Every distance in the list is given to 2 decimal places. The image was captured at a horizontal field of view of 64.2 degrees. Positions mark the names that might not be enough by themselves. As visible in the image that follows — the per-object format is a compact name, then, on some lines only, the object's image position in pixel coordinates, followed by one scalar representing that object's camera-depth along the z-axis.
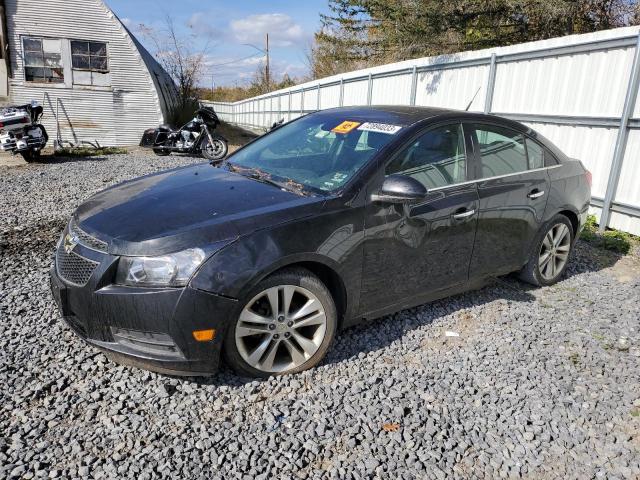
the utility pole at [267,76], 49.05
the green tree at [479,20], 12.82
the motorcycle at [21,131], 12.14
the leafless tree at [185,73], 24.91
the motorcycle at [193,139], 13.84
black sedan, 2.74
